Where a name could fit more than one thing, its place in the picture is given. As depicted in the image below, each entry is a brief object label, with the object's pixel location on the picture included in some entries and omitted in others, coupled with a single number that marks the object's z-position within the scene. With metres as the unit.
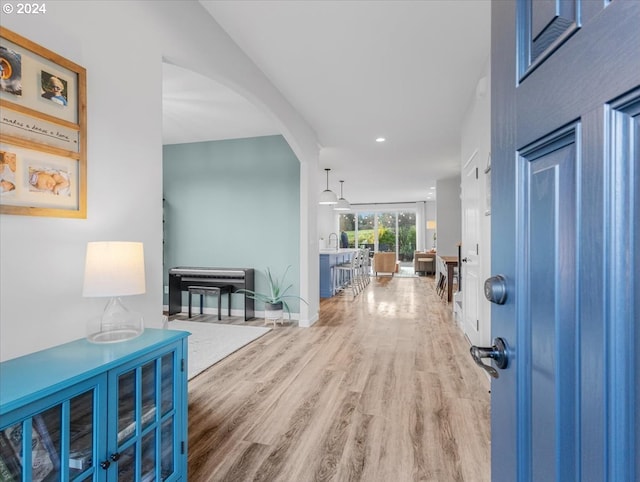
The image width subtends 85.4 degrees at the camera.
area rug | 3.29
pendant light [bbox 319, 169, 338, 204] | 6.91
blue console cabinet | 0.95
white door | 3.44
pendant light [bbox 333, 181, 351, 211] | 8.18
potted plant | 4.67
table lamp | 1.33
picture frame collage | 1.19
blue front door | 0.42
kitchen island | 6.91
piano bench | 5.02
